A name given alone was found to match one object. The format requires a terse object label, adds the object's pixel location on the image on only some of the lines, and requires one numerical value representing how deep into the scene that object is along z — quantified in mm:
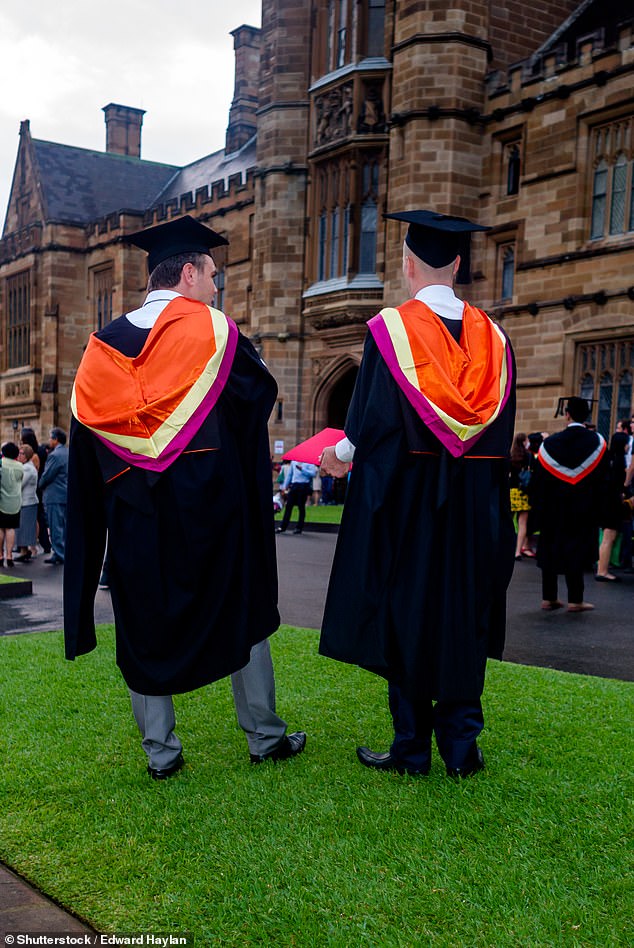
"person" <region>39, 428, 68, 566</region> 11867
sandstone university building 17328
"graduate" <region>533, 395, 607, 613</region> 7938
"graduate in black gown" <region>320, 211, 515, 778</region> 3430
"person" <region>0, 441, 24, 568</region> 11648
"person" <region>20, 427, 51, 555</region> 12986
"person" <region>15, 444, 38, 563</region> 12953
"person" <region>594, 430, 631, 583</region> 9039
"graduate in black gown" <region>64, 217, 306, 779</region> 3441
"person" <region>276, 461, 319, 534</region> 15789
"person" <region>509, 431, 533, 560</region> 12336
